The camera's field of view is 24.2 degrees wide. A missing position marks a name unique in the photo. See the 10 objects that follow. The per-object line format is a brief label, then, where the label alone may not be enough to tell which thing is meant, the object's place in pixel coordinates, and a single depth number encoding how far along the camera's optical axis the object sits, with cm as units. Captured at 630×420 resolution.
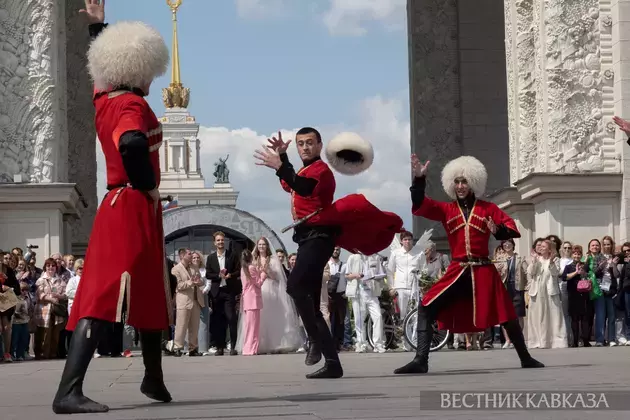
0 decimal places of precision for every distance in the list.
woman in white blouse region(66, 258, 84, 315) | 2192
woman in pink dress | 2252
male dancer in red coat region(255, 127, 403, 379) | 1206
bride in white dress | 2270
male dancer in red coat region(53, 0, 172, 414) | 852
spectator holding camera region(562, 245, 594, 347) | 2184
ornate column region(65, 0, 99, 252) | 3531
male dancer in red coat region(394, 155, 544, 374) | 1295
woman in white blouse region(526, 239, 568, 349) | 2186
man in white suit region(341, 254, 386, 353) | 2245
